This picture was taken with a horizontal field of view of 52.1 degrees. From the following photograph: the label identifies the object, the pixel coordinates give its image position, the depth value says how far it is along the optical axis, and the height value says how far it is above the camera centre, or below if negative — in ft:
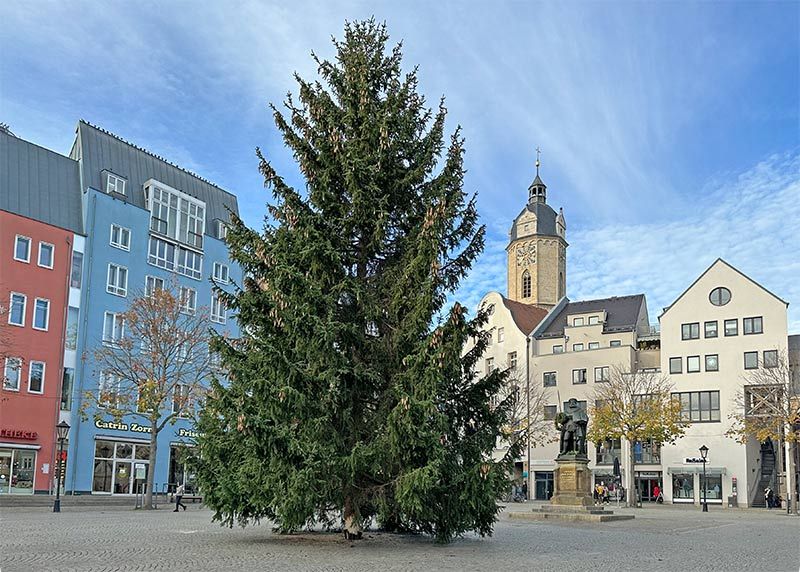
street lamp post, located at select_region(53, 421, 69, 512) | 107.14 -0.90
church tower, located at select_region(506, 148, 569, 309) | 319.68 +71.06
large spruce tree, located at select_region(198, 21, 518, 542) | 51.96 +5.92
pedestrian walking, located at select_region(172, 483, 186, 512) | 112.06 -9.30
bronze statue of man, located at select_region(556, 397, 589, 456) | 108.37 +1.33
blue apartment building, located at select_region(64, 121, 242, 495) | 150.92 +33.85
